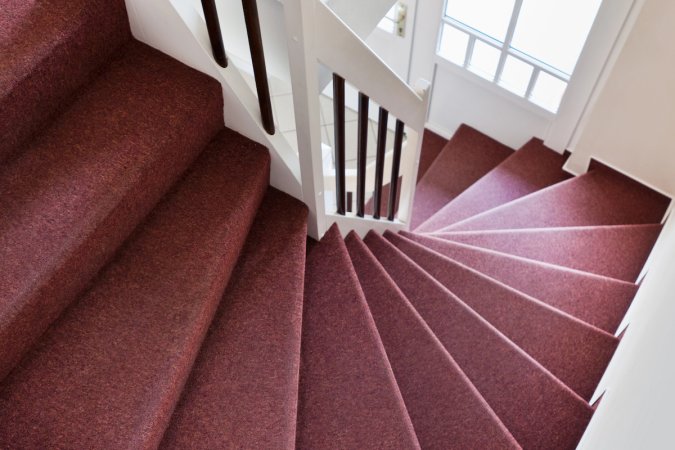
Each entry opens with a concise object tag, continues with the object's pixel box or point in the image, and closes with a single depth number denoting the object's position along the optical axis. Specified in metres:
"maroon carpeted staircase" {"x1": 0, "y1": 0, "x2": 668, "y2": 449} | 1.53
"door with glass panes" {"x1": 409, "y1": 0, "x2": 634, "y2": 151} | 3.41
